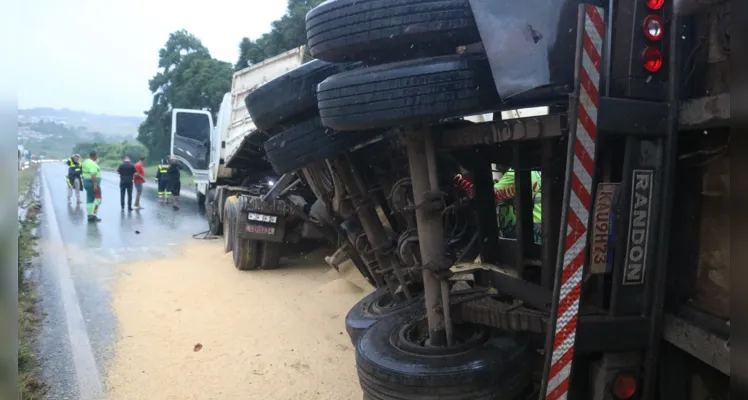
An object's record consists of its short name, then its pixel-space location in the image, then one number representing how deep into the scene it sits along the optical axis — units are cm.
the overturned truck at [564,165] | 190
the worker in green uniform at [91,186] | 1294
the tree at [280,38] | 2152
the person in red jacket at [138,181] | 1559
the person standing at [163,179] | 1675
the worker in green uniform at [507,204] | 390
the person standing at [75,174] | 1562
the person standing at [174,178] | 1636
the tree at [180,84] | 2936
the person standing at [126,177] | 1478
